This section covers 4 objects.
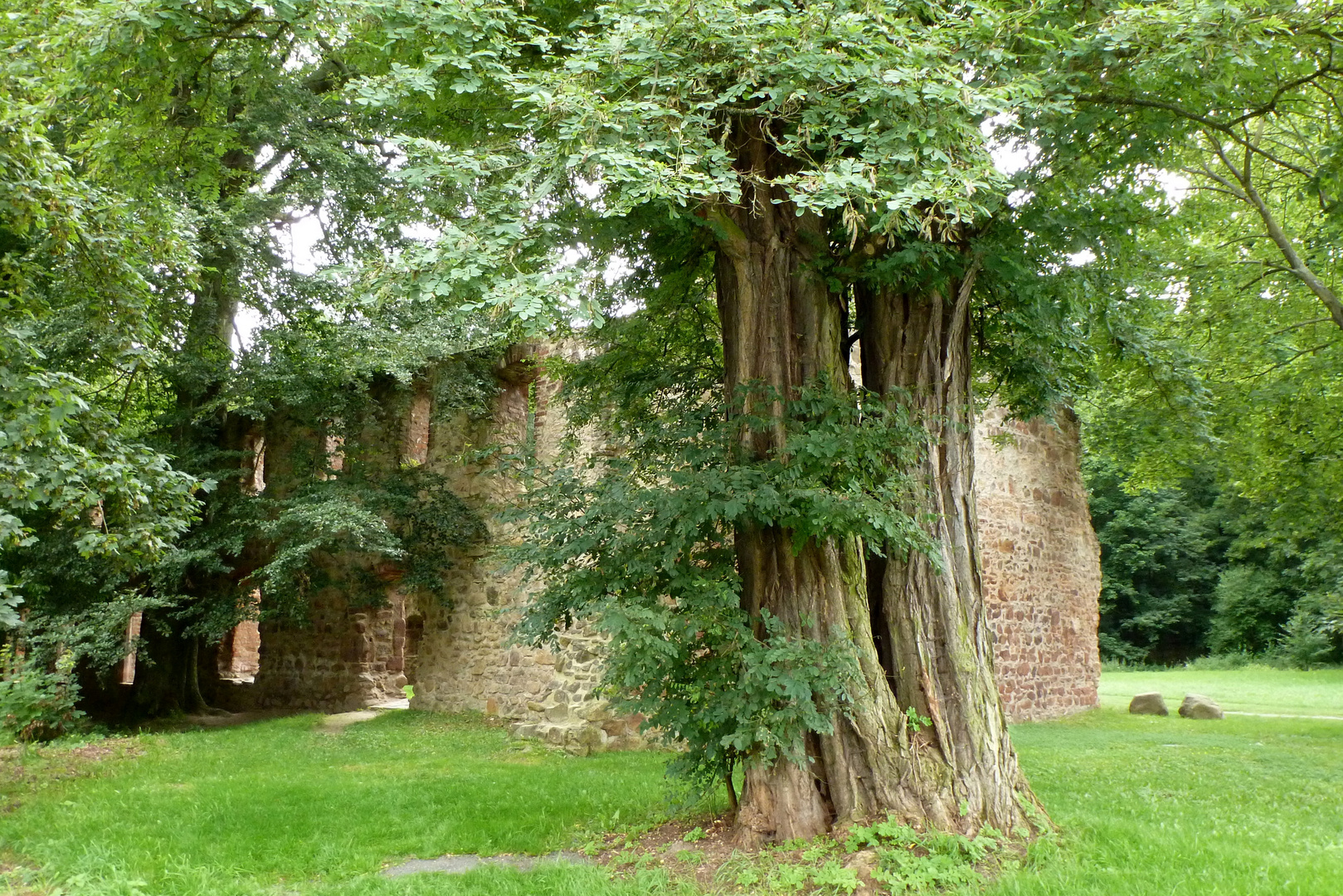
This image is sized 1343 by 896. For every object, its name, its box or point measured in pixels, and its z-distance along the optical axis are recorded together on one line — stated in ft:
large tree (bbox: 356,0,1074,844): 15.06
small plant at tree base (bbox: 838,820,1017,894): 15.44
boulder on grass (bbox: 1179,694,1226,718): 47.80
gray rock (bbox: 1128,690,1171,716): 50.26
